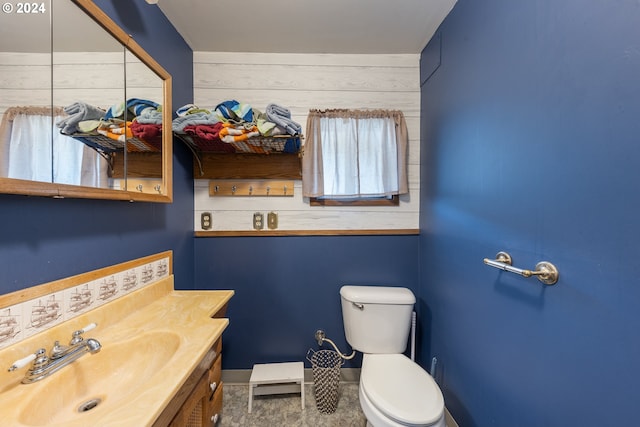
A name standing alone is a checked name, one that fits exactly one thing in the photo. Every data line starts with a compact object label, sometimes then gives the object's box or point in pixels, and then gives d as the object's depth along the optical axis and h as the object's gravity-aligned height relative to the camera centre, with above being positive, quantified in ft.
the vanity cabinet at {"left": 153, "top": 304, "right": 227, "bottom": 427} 2.51 -2.33
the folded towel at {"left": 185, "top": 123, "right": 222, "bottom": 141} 4.68 +1.55
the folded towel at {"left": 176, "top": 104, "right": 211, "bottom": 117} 4.74 +1.96
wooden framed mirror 2.34 +1.25
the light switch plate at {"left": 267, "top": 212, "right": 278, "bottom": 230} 6.00 -0.21
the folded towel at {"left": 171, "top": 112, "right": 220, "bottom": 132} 4.62 +1.71
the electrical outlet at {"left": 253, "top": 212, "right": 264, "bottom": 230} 5.99 -0.24
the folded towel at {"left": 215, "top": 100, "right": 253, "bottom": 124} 4.79 +1.93
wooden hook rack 5.92 +0.57
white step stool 5.30 -3.64
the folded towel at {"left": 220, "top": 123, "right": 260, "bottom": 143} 4.72 +1.51
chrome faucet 2.36 -1.51
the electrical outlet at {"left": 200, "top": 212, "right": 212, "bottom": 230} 5.96 -0.24
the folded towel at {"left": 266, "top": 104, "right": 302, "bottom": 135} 4.69 +1.78
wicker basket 5.16 -3.73
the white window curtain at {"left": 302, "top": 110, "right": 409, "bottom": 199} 5.91 +1.44
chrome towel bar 2.64 -0.67
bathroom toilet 3.51 -2.83
